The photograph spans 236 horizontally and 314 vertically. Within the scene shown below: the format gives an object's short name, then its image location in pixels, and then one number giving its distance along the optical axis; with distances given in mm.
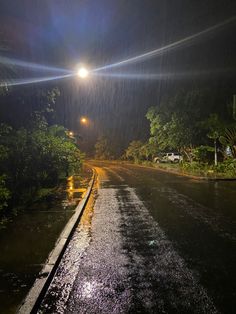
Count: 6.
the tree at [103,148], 59675
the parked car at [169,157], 40908
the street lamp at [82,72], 12274
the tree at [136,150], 44565
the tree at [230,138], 22319
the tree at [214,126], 22135
